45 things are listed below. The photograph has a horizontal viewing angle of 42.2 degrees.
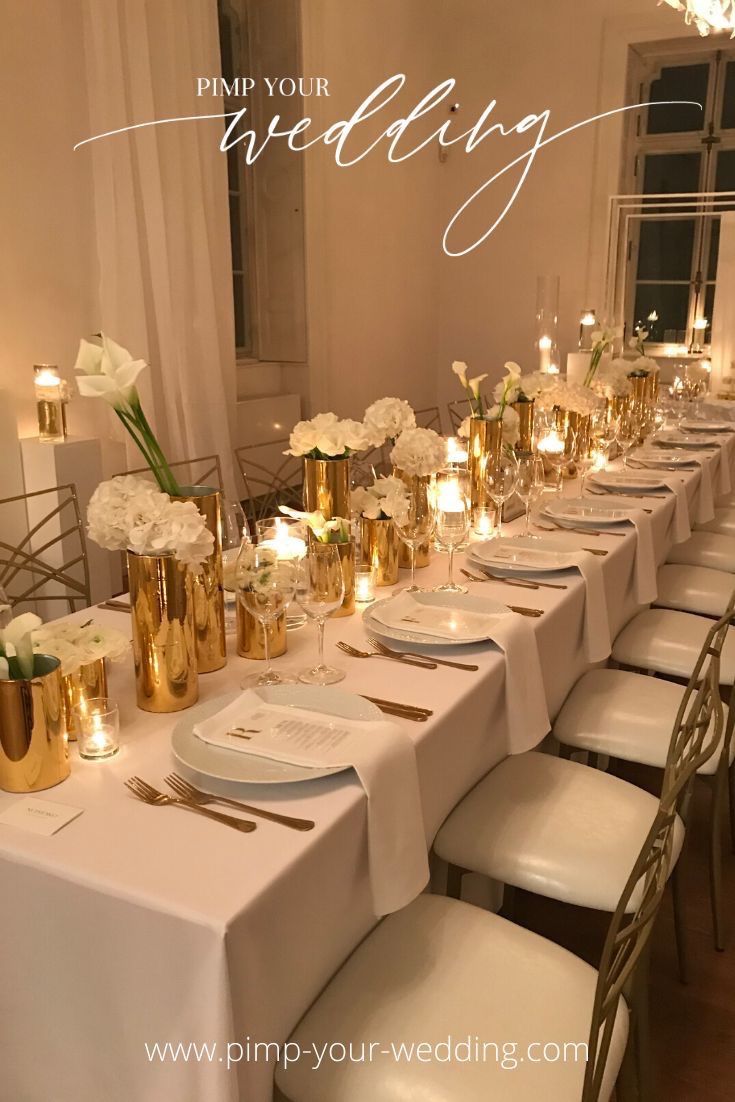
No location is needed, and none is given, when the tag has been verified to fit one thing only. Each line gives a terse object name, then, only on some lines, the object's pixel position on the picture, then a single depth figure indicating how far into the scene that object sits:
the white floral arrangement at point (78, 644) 1.38
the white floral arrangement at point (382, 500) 2.04
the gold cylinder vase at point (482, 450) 2.74
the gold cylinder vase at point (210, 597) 1.60
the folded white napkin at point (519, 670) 1.71
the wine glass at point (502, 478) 2.42
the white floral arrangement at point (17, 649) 1.25
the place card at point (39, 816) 1.15
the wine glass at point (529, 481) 2.48
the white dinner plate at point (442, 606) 1.71
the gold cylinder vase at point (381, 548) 2.09
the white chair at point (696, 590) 3.06
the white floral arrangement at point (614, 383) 3.92
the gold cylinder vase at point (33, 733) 1.22
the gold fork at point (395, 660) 1.66
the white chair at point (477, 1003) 1.10
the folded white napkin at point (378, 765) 1.26
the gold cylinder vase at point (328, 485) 1.99
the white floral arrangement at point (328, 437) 1.96
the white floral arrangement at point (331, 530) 1.83
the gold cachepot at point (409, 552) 2.26
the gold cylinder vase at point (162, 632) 1.45
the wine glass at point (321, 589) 1.56
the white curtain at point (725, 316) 5.87
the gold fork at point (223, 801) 1.16
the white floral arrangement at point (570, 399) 3.23
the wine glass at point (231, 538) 1.89
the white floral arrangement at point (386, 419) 2.17
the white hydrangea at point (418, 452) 2.21
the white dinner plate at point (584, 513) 2.61
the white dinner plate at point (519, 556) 2.16
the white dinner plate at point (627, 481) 3.06
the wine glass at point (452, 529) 2.02
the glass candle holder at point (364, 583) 2.01
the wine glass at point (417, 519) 2.07
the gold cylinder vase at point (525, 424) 3.12
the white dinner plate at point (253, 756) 1.24
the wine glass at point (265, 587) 1.54
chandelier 3.43
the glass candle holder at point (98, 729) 1.34
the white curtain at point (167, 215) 4.34
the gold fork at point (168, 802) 1.16
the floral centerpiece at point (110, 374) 1.38
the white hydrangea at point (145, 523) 1.42
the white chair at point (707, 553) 3.51
